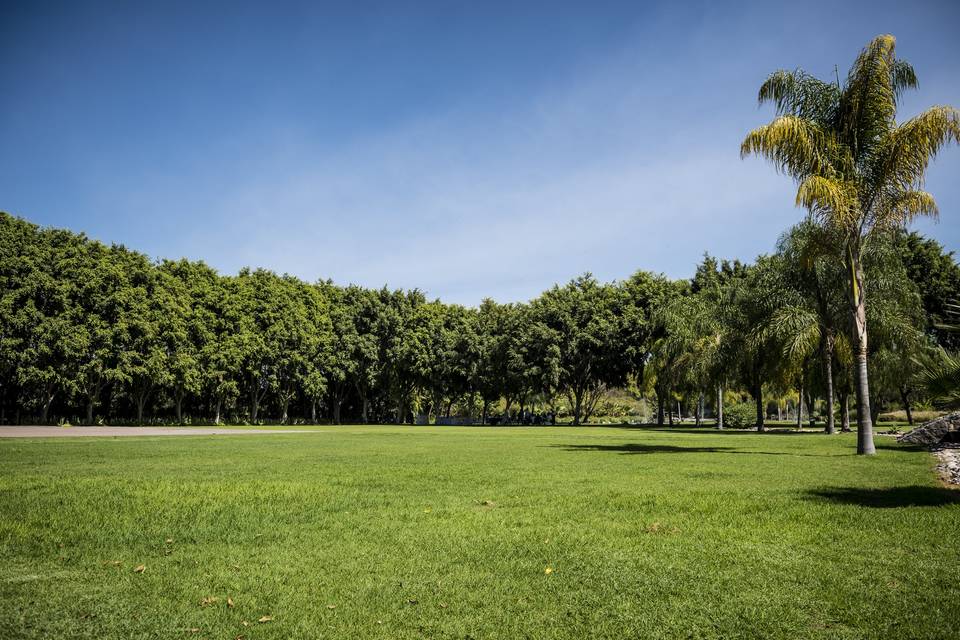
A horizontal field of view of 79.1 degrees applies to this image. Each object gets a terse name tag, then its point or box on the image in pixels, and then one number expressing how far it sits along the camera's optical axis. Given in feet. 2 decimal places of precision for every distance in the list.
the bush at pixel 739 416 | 186.80
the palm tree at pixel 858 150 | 58.95
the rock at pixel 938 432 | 64.64
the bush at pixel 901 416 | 165.44
